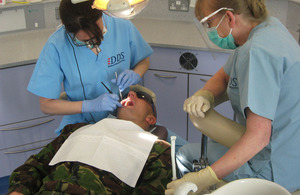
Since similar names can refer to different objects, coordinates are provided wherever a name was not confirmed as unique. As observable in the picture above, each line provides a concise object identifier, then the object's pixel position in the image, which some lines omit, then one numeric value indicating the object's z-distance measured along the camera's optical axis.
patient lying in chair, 1.67
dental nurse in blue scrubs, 1.33
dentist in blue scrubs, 2.02
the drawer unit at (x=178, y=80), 2.81
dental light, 1.31
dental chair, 2.14
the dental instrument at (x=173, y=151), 1.26
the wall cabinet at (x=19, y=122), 2.72
